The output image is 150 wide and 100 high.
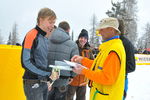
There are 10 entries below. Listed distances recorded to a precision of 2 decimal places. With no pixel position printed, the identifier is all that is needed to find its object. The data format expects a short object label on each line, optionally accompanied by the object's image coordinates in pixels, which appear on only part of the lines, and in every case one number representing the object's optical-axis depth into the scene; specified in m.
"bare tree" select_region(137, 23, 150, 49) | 65.29
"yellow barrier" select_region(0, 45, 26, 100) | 3.84
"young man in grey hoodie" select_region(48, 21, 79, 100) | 3.76
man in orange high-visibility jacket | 2.44
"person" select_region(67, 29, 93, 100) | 4.68
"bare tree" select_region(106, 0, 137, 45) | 39.04
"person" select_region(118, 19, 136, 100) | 3.20
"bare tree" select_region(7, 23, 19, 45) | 71.38
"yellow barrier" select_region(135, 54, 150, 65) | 22.14
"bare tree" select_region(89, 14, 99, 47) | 63.22
